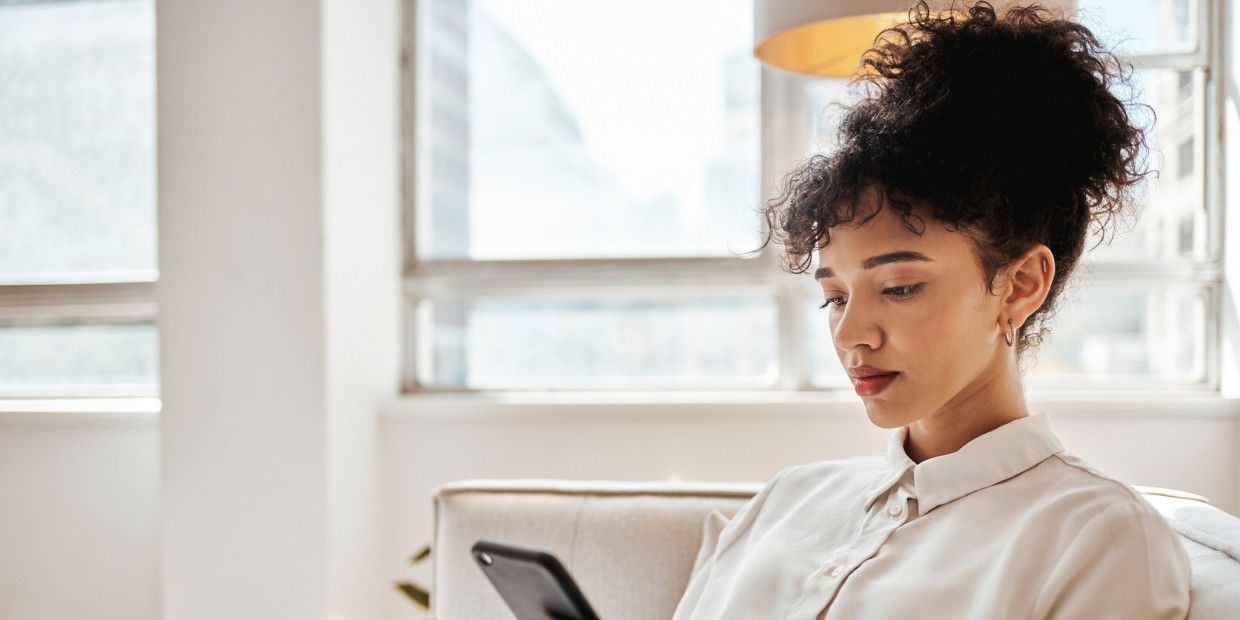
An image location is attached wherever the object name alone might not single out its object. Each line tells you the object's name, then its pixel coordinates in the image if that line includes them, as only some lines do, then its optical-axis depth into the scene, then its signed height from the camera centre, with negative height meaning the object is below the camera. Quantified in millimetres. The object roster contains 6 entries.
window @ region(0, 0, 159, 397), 2887 +231
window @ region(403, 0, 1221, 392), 2695 +196
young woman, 903 -5
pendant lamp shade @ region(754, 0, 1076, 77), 1461 +392
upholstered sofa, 1420 -389
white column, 2361 -85
